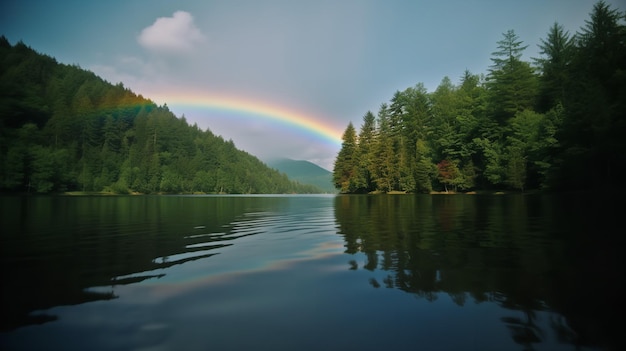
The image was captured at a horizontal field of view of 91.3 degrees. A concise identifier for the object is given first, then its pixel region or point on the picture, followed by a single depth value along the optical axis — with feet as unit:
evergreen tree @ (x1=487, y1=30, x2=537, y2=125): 174.70
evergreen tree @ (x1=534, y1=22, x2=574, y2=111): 151.27
